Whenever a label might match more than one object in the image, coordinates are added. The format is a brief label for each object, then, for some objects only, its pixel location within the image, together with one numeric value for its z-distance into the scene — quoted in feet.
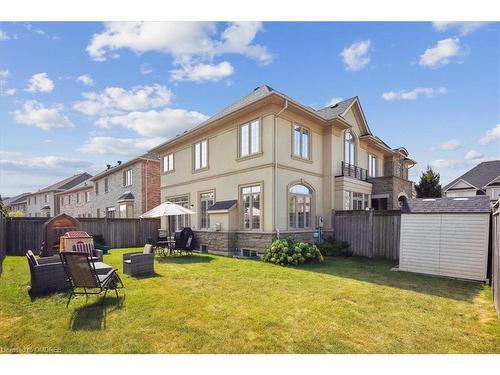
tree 87.30
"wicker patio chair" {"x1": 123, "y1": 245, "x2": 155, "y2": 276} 27.22
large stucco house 40.14
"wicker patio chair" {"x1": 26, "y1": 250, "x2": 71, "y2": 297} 20.25
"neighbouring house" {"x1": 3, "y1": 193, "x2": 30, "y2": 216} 181.43
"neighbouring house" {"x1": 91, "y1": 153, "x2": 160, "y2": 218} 75.92
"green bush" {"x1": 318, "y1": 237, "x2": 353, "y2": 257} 40.86
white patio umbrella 40.33
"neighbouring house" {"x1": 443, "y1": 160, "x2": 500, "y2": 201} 101.40
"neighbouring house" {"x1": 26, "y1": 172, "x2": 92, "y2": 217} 137.08
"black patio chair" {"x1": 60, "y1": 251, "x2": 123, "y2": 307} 17.93
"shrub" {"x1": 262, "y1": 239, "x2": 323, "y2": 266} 33.91
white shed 25.26
